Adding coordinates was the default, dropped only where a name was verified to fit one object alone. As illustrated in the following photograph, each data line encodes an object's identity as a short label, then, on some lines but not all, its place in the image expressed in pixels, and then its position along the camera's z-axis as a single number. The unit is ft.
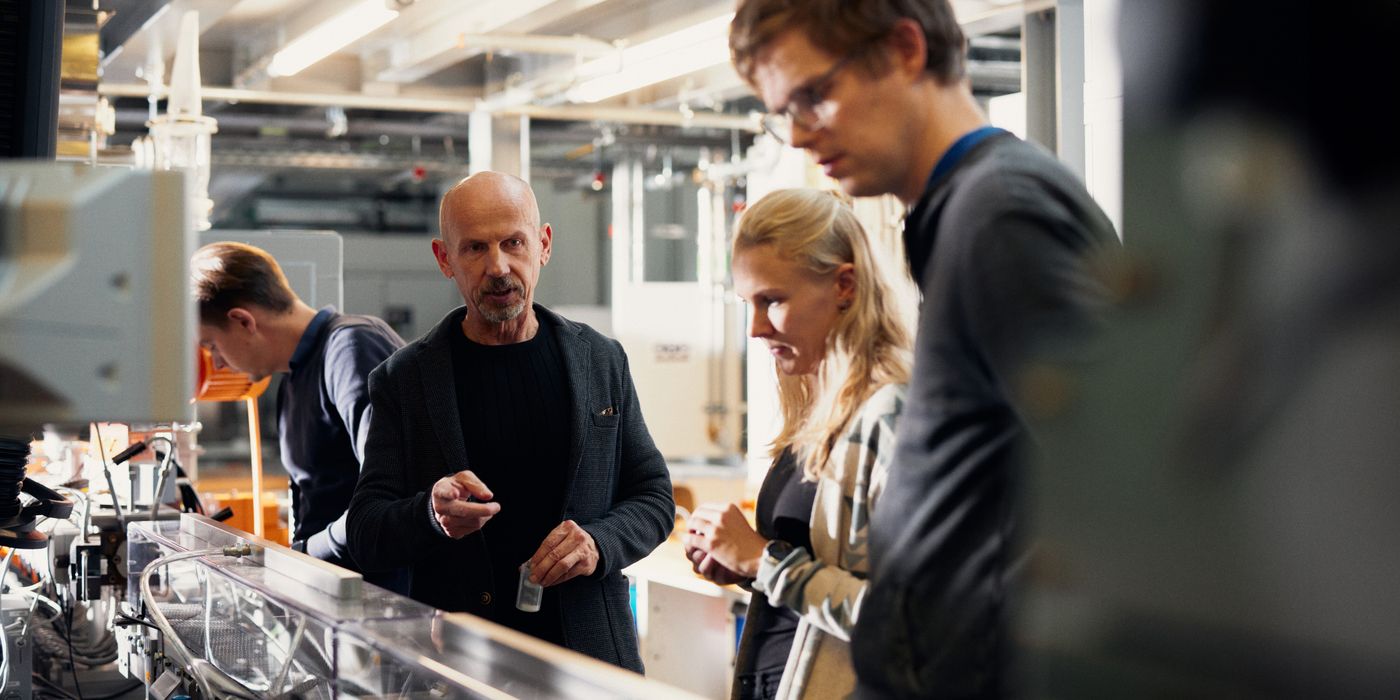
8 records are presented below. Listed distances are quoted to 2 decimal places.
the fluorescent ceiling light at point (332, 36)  14.73
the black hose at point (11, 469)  4.65
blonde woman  3.94
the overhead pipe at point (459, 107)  20.62
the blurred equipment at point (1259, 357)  1.72
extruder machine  3.66
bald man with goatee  6.21
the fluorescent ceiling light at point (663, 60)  15.08
